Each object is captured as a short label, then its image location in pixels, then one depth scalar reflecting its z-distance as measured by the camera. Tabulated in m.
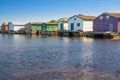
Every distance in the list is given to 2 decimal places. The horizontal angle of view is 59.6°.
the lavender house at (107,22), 23.68
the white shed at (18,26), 42.54
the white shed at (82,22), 28.26
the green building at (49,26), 37.00
